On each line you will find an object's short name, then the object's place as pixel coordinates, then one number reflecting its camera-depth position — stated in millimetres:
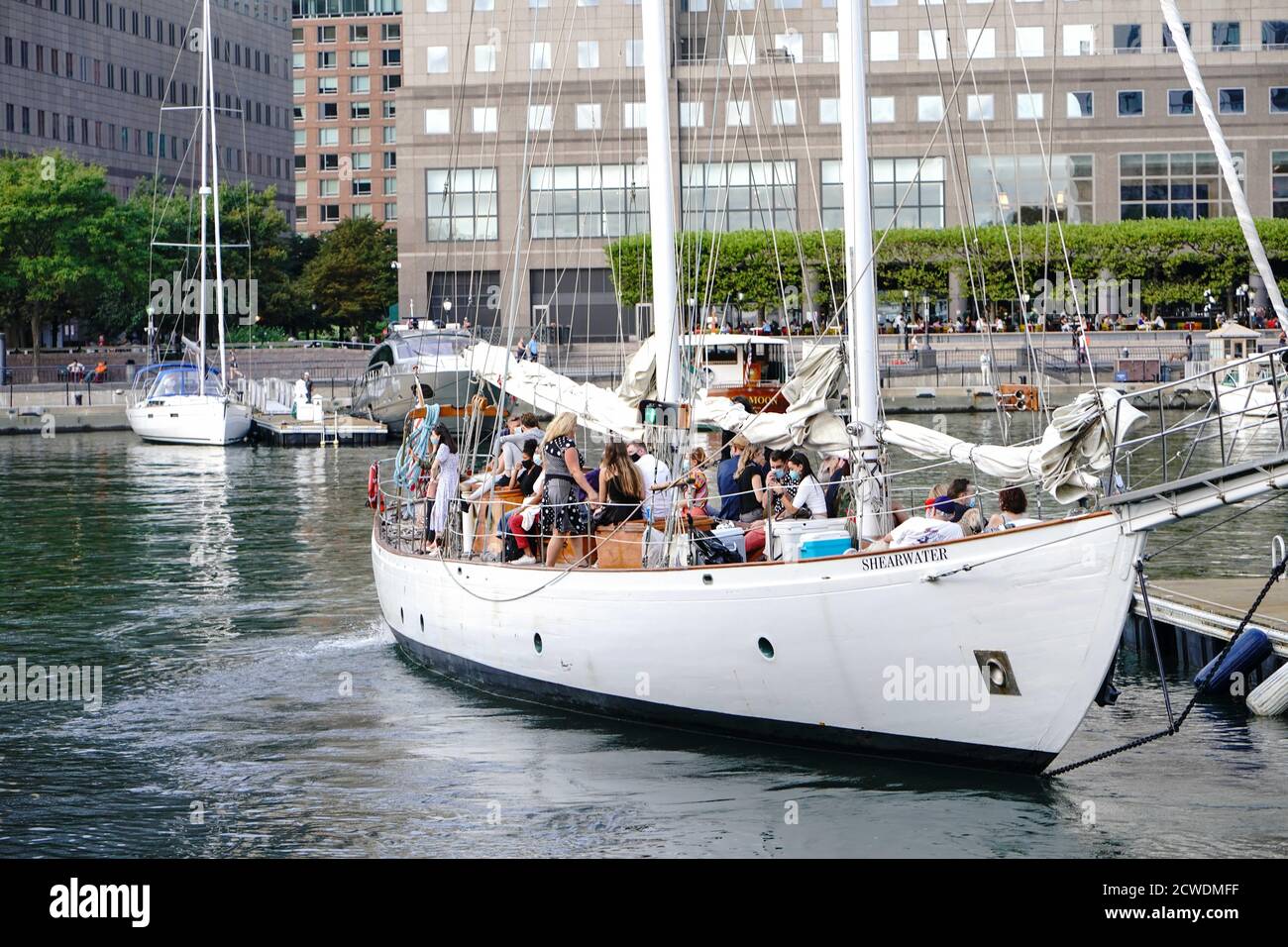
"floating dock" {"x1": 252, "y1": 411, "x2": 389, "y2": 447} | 67625
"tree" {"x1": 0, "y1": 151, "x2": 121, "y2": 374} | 91438
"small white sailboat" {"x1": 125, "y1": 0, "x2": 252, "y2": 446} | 68125
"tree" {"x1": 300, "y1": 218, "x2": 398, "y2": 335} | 138625
